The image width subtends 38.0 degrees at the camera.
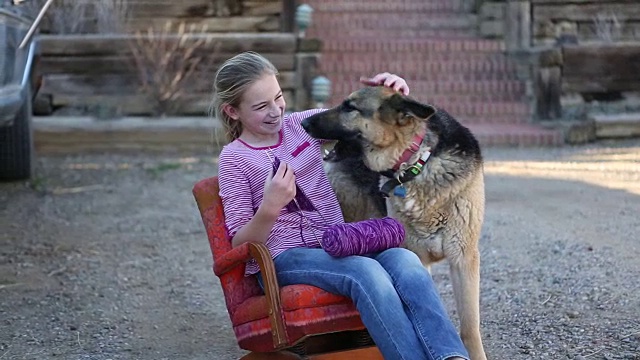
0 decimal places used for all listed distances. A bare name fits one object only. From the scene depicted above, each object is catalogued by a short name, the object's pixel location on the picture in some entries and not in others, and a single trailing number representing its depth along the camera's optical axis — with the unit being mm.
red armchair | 3301
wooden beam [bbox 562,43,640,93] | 12180
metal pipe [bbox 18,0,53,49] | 6371
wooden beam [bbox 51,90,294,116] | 11742
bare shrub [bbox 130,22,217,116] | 11336
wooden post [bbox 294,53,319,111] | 11758
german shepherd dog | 3830
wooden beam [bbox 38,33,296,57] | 11594
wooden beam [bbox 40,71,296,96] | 11758
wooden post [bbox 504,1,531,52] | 13125
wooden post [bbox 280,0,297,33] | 12977
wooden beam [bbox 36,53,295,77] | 11695
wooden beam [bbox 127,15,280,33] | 13406
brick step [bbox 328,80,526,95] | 12500
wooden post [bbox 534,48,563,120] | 12023
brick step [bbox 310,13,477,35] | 13727
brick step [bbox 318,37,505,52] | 13000
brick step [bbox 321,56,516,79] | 12648
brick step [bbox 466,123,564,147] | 11258
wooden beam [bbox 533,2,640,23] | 13805
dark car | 6012
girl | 3213
